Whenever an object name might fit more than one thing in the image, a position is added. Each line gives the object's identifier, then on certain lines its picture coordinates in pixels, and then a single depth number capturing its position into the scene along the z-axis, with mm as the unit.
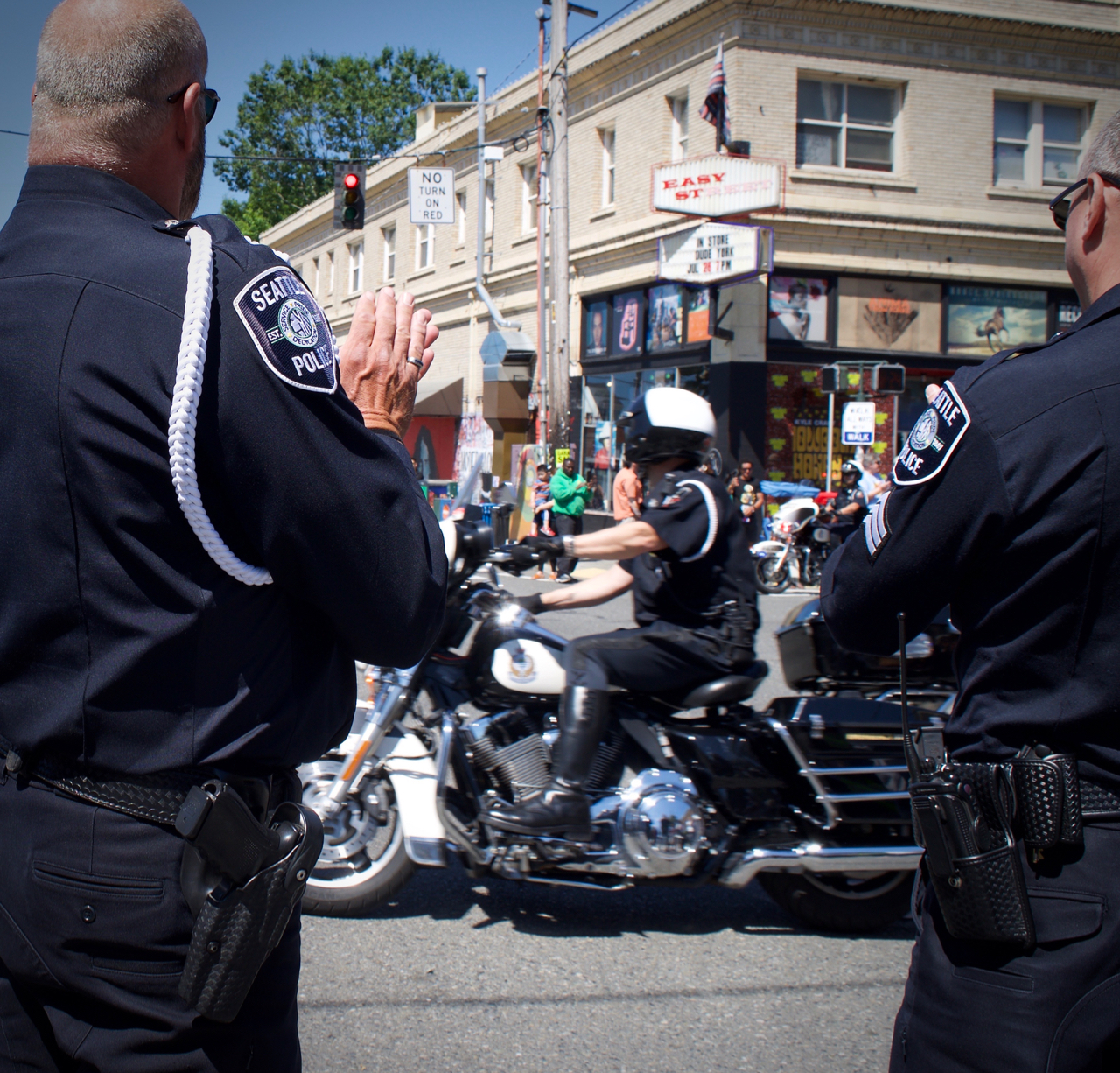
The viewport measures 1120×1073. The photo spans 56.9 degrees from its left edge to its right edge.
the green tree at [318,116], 46031
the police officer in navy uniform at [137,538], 1305
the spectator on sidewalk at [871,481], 14492
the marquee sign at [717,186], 16734
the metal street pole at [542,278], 17797
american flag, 17000
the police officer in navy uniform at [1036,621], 1503
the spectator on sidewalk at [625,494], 12127
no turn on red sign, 19094
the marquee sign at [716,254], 16922
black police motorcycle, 3600
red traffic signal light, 13984
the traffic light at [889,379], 15805
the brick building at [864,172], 18016
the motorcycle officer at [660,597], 3611
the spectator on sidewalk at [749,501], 16797
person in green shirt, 15773
